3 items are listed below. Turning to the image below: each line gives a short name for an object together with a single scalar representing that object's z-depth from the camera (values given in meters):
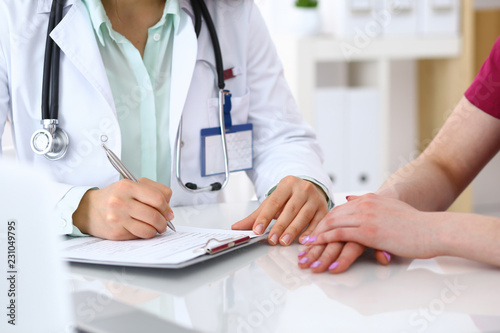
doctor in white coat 0.89
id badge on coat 1.26
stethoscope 1.03
